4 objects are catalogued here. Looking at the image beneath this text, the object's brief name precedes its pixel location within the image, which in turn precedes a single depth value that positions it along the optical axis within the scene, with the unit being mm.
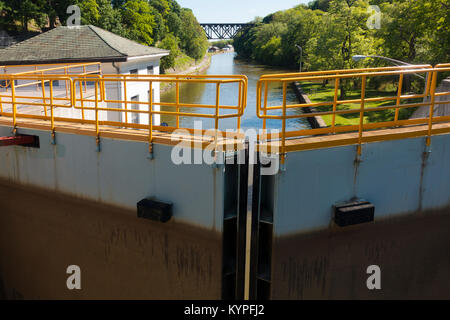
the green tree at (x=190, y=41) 77812
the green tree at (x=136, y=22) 44562
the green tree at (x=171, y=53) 45812
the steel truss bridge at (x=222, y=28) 157325
